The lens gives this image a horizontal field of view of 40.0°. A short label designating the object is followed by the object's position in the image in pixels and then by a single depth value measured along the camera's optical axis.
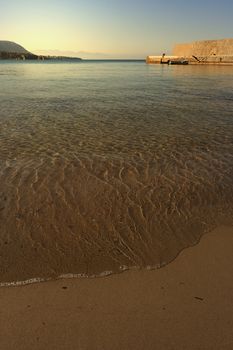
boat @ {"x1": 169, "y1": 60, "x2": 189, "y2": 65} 78.69
